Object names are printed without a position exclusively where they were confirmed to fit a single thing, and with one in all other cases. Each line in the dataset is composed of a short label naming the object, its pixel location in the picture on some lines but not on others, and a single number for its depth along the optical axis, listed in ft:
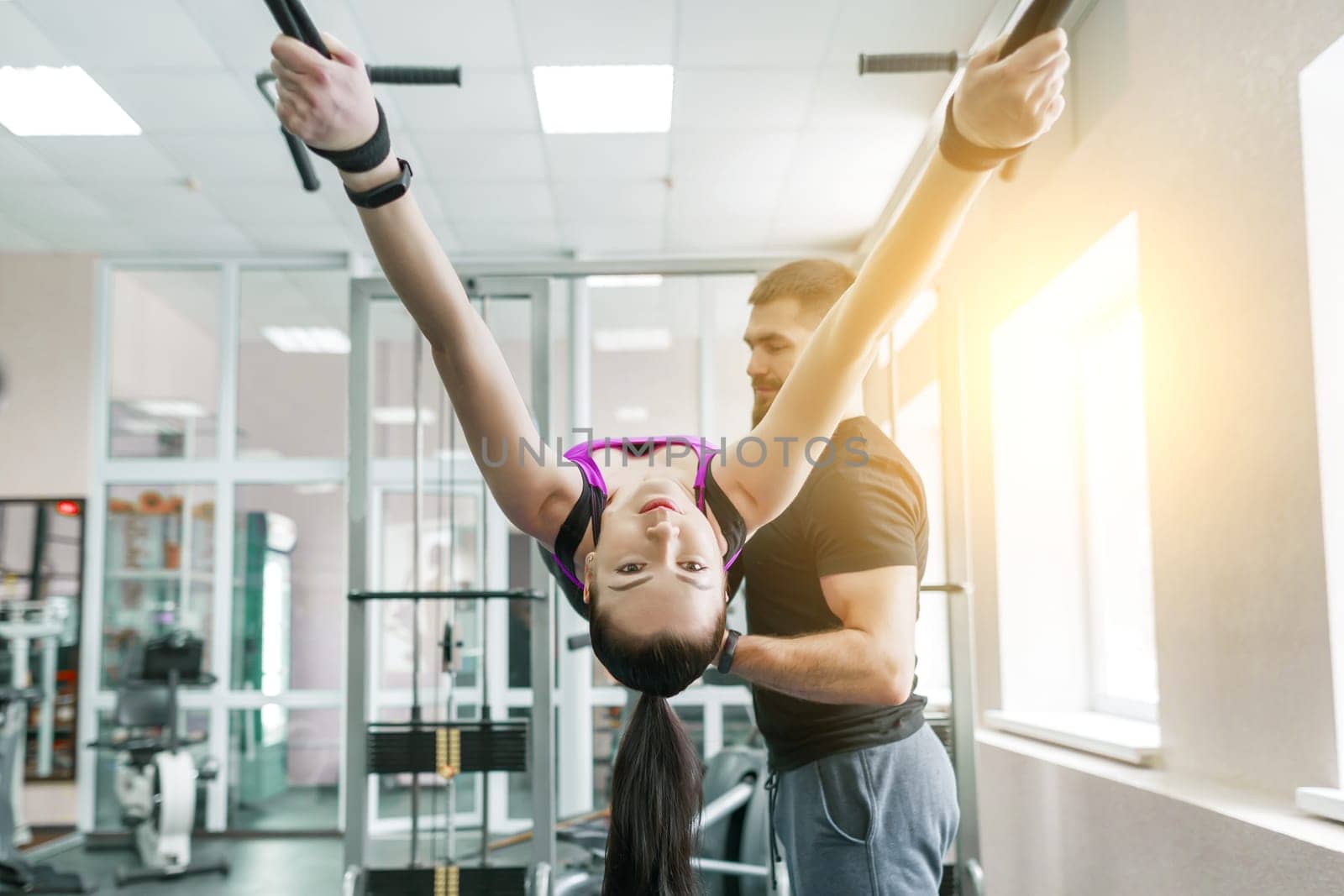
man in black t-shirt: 4.54
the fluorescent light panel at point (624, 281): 20.47
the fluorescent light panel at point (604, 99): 13.52
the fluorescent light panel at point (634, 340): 22.25
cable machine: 8.96
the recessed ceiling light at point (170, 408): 21.29
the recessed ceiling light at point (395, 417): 22.94
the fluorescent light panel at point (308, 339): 22.97
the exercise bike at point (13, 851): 14.53
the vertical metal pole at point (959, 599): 7.91
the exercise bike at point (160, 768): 16.20
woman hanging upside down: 2.96
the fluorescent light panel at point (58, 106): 13.65
